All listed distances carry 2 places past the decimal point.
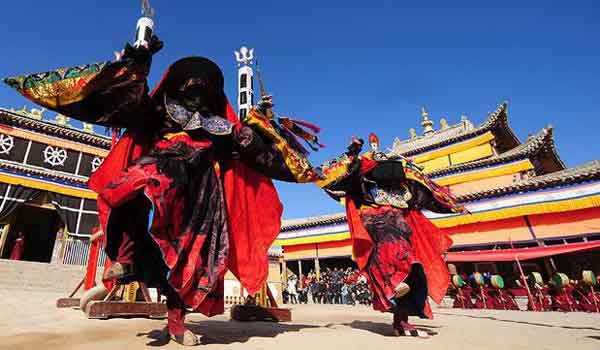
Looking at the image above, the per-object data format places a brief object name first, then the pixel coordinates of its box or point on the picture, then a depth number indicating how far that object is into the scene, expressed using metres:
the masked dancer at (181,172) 2.41
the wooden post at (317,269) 18.50
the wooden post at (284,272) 19.73
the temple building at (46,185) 15.48
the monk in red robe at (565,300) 9.16
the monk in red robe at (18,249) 15.07
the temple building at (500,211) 11.83
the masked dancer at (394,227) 3.45
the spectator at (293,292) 16.47
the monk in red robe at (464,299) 11.07
